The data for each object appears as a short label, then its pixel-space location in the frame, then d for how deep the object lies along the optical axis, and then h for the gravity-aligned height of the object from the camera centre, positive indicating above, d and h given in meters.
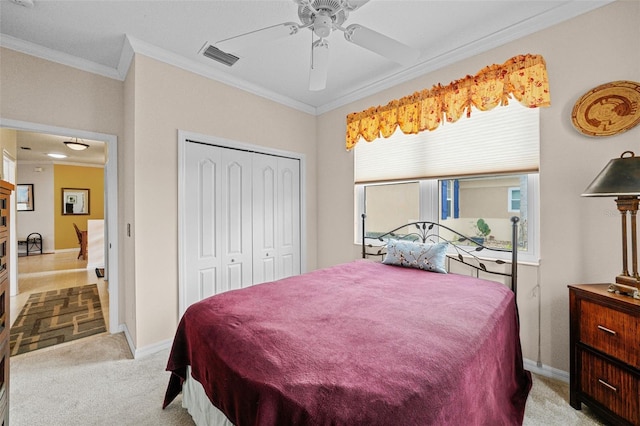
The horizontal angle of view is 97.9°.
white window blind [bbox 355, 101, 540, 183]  2.31 +0.61
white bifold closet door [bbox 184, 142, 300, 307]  2.93 -0.07
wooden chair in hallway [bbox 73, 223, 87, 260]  7.01 -0.71
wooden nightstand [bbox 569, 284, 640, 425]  1.52 -0.85
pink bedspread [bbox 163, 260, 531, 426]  0.91 -0.58
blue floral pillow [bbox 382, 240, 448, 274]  2.51 -0.41
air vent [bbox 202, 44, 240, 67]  2.63 +1.55
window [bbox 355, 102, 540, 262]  2.33 +0.35
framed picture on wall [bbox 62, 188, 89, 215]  8.09 +0.41
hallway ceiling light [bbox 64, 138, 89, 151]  4.93 +1.28
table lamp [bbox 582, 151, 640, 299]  1.53 +0.09
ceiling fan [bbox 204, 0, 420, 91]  1.48 +1.03
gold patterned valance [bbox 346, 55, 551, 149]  2.18 +1.05
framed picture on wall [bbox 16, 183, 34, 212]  7.50 +0.50
